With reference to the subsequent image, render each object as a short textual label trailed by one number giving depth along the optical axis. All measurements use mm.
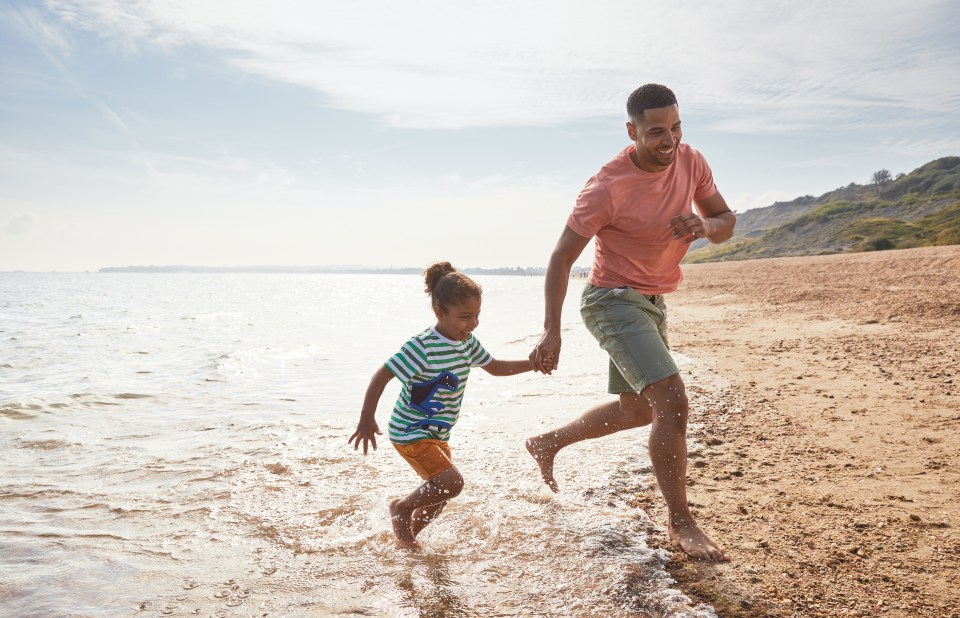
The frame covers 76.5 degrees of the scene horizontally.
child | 3234
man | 3055
